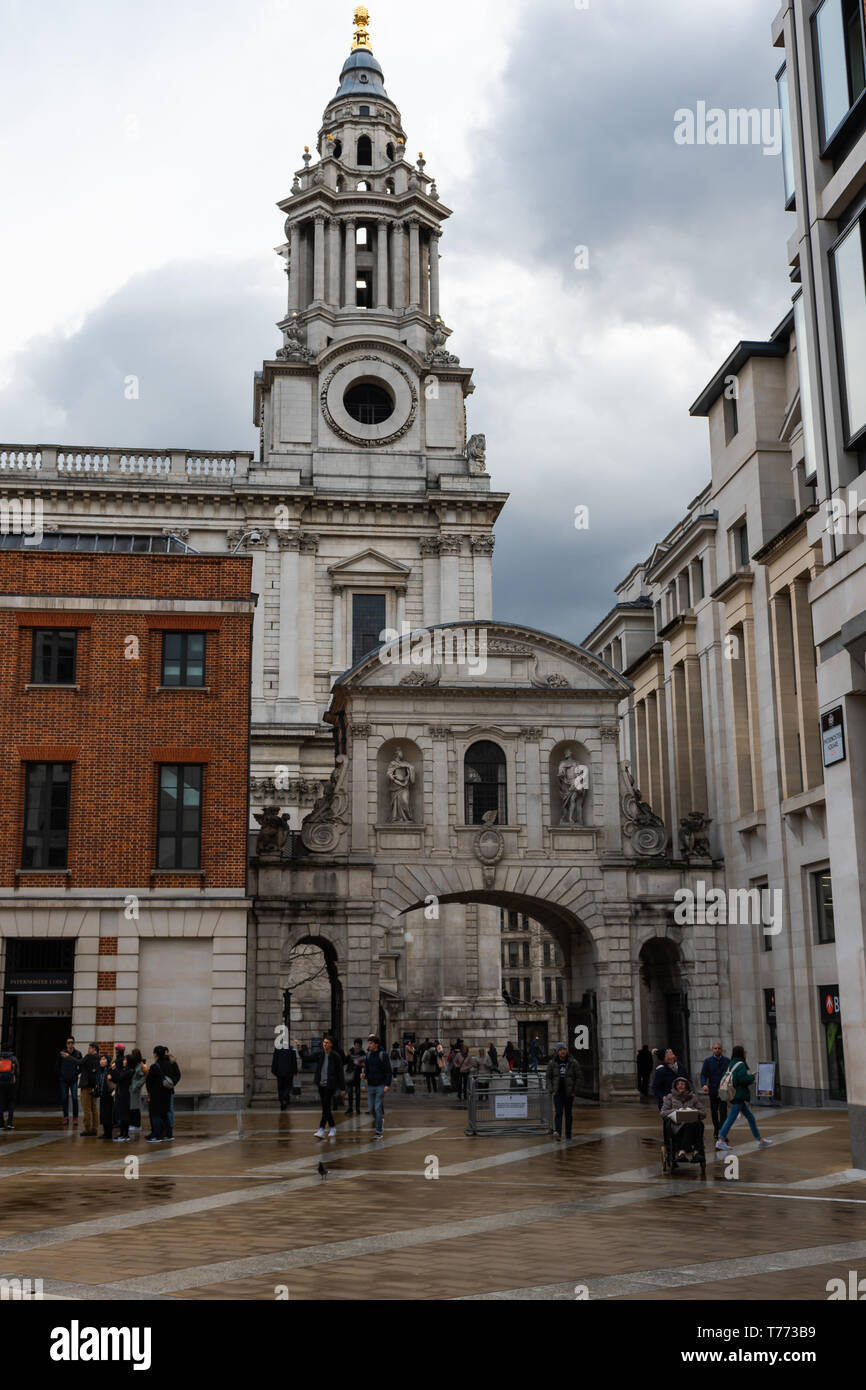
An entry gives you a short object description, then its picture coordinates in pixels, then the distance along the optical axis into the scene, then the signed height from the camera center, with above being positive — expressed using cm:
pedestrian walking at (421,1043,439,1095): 4475 -217
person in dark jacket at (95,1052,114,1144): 2751 -207
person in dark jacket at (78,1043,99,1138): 2820 -177
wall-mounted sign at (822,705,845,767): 2150 +398
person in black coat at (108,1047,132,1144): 2678 -173
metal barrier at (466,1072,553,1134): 2705 -218
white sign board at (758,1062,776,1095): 3422 -211
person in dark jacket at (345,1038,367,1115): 3262 -179
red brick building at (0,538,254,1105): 3375 +491
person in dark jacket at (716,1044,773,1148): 2339 -154
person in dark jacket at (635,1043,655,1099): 3853 -199
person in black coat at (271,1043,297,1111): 3484 -172
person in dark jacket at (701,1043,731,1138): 2453 -149
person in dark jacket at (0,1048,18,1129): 2919 -178
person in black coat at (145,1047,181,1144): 2611 -166
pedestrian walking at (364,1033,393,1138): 2638 -152
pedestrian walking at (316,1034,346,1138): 2619 -148
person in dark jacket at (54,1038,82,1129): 3022 -147
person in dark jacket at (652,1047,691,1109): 2238 -131
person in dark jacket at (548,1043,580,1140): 2578 -163
